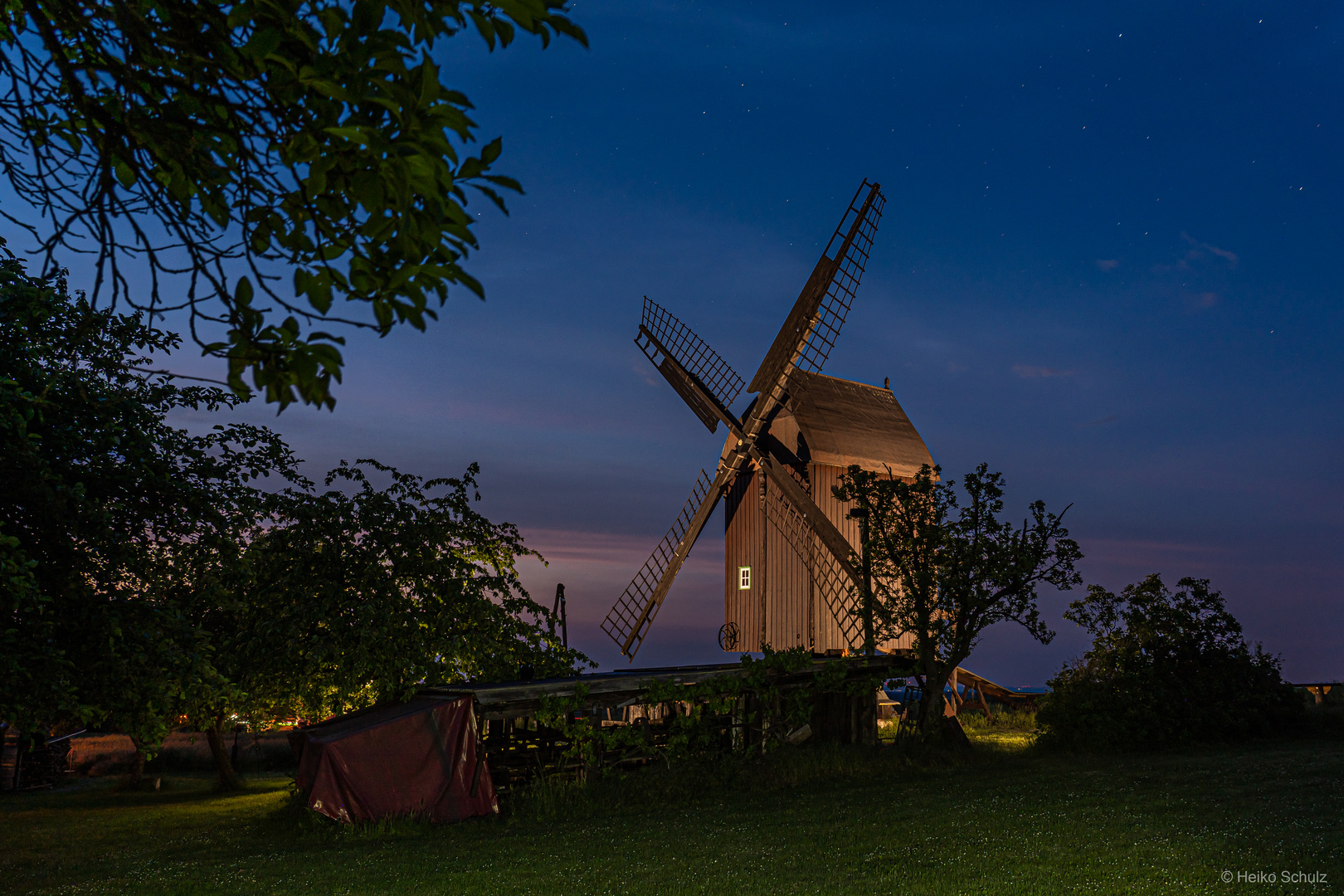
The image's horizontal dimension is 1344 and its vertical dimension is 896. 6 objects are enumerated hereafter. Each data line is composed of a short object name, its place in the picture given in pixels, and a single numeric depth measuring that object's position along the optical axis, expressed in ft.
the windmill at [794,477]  78.79
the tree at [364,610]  56.95
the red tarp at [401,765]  46.24
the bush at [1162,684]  63.67
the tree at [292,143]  10.64
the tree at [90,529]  36.14
